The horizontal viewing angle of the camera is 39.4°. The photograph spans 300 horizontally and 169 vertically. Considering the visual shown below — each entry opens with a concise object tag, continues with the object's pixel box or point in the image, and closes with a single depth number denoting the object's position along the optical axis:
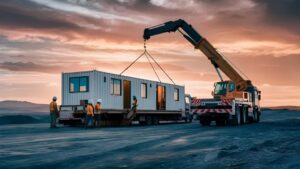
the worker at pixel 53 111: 26.42
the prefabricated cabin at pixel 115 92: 27.56
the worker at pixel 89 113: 25.58
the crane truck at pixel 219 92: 26.98
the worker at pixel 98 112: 26.44
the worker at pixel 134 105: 29.09
